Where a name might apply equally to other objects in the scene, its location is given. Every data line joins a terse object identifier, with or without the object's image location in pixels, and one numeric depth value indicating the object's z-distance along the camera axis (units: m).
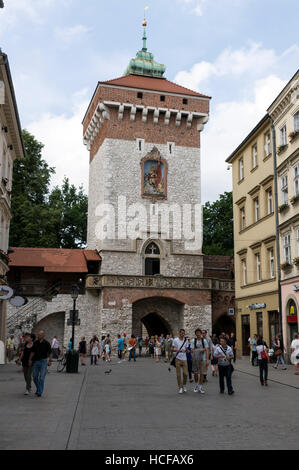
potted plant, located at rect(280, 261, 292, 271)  25.70
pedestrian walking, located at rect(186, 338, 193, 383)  17.80
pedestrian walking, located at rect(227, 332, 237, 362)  25.58
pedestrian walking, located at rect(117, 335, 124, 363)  31.58
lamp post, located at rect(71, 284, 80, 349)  23.50
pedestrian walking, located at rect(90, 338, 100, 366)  28.46
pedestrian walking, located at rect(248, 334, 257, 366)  26.05
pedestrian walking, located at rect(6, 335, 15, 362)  29.36
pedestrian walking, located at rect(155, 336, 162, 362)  31.83
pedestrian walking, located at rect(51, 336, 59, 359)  30.01
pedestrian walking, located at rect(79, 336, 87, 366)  28.41
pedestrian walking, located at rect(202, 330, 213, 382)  20.99
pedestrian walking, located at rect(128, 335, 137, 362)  30.98
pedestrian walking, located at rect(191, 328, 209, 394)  15.27
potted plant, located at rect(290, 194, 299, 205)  24.95
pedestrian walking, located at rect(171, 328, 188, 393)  14.57
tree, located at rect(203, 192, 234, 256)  53.59
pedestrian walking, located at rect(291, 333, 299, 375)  20.16
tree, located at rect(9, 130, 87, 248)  46.53
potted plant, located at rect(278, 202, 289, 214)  26.43
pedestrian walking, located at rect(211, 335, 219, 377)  20.05
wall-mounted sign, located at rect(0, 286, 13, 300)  19.80
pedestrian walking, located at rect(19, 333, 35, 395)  13.63
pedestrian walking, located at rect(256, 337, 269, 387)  16.16
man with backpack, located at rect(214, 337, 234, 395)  14.19
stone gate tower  38.47
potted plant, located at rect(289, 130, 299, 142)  25.51
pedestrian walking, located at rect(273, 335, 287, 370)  23.64
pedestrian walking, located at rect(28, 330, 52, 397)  13.30
